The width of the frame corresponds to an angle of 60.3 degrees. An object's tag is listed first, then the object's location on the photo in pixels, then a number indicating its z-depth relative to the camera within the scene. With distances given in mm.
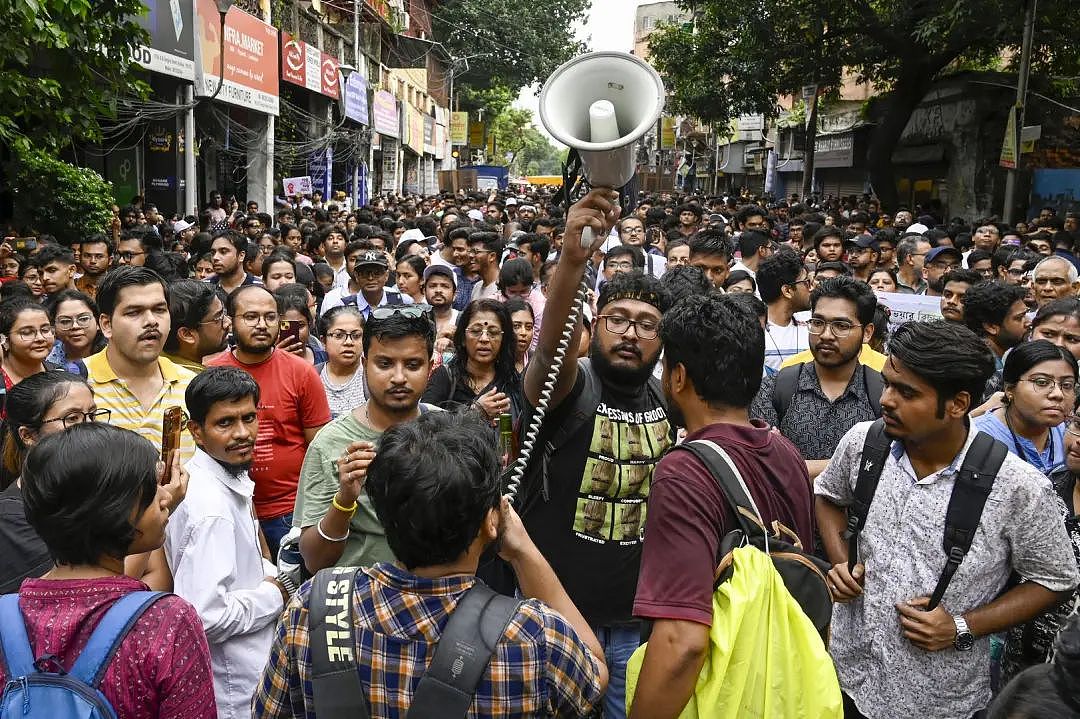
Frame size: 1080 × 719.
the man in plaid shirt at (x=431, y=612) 1827
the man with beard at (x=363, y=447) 2686
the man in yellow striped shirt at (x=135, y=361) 3998
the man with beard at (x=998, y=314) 5074
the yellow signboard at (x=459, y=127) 53281
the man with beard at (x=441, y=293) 6621
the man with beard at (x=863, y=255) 9398
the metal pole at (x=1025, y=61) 14359
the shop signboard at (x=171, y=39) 14102
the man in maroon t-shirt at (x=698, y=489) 2061
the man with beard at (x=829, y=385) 4027
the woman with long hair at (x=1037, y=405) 3709
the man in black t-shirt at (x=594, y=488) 3105
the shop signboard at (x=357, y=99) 26731
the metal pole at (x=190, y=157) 16283
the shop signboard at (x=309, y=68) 21484
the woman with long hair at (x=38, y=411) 3225
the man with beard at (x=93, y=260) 8141
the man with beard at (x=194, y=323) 4883
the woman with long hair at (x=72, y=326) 5273
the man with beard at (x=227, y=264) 7699
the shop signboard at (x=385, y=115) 32469
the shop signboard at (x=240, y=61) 16266
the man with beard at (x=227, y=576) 2789
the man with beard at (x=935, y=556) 2650
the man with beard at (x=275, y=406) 4414
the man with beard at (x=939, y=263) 8108
